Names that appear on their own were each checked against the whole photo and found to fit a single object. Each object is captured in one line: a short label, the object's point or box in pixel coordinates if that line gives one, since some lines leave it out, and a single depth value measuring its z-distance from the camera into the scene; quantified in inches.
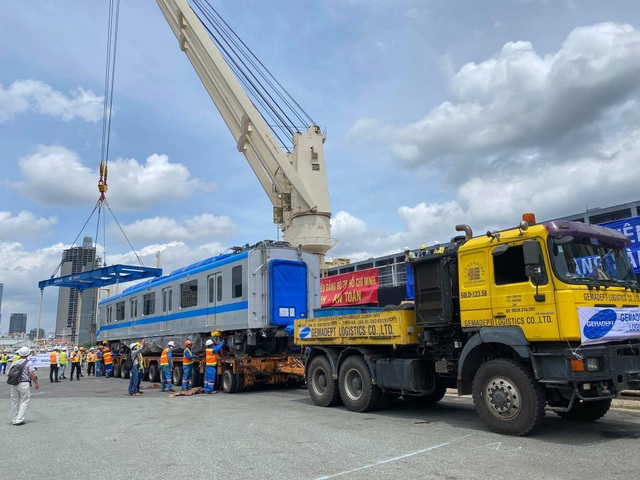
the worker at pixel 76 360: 921.0
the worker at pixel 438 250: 340.7
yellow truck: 262.2
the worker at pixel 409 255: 365.3
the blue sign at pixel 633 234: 456.6
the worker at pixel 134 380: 582.9
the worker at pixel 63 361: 932.6
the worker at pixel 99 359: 1030.4
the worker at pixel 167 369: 608.7
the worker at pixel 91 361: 1061.1
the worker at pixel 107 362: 970.1
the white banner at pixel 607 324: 259.0
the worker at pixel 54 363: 883.4
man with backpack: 377.4
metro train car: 558.3
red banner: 849.5
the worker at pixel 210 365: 573.4
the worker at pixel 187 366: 596.4
